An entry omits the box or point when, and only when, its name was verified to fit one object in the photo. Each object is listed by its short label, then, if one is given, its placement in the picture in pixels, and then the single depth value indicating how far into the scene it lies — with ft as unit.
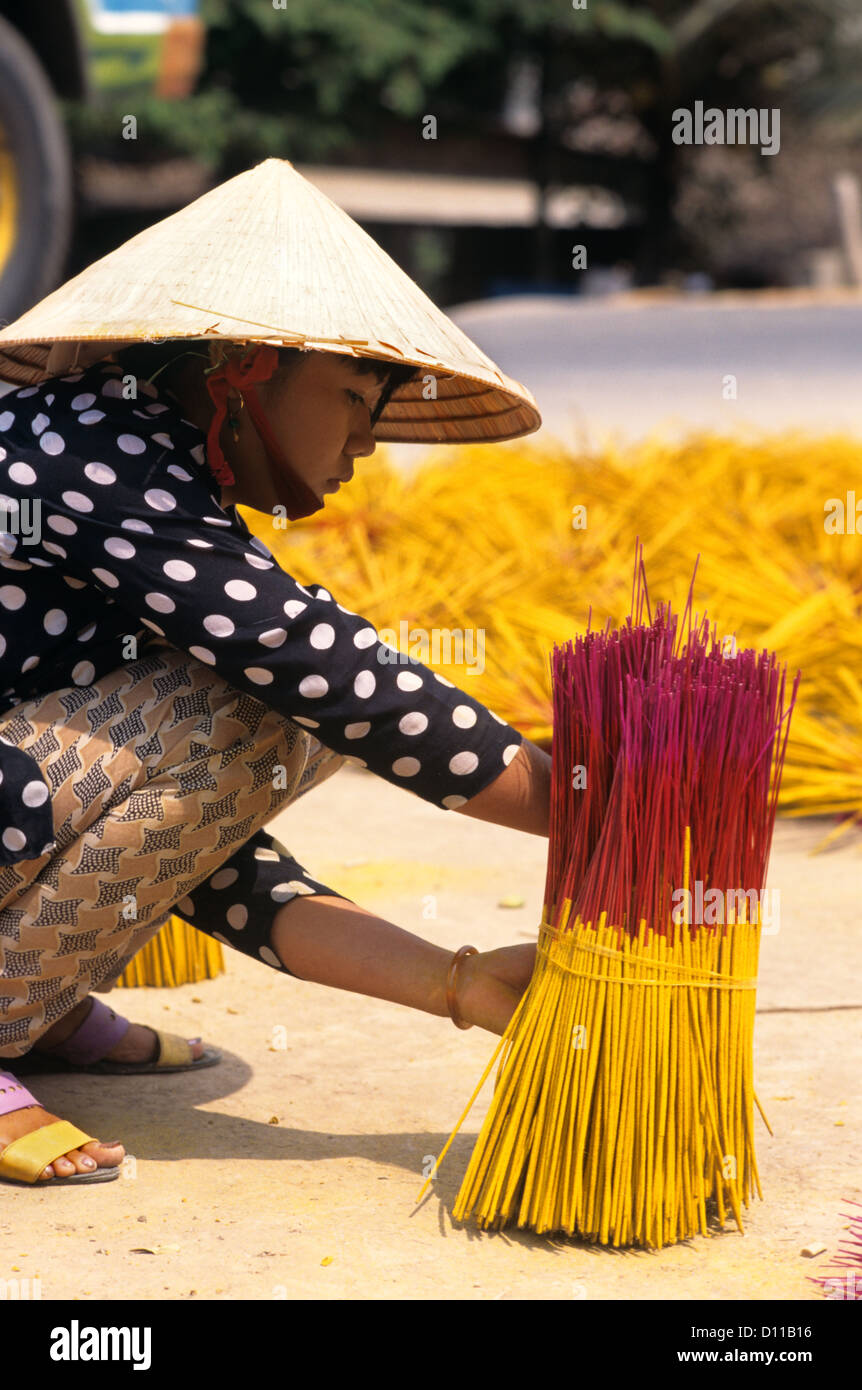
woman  9.68
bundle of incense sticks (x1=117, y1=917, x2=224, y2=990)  11.23
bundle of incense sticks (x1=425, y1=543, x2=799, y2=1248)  9.50
